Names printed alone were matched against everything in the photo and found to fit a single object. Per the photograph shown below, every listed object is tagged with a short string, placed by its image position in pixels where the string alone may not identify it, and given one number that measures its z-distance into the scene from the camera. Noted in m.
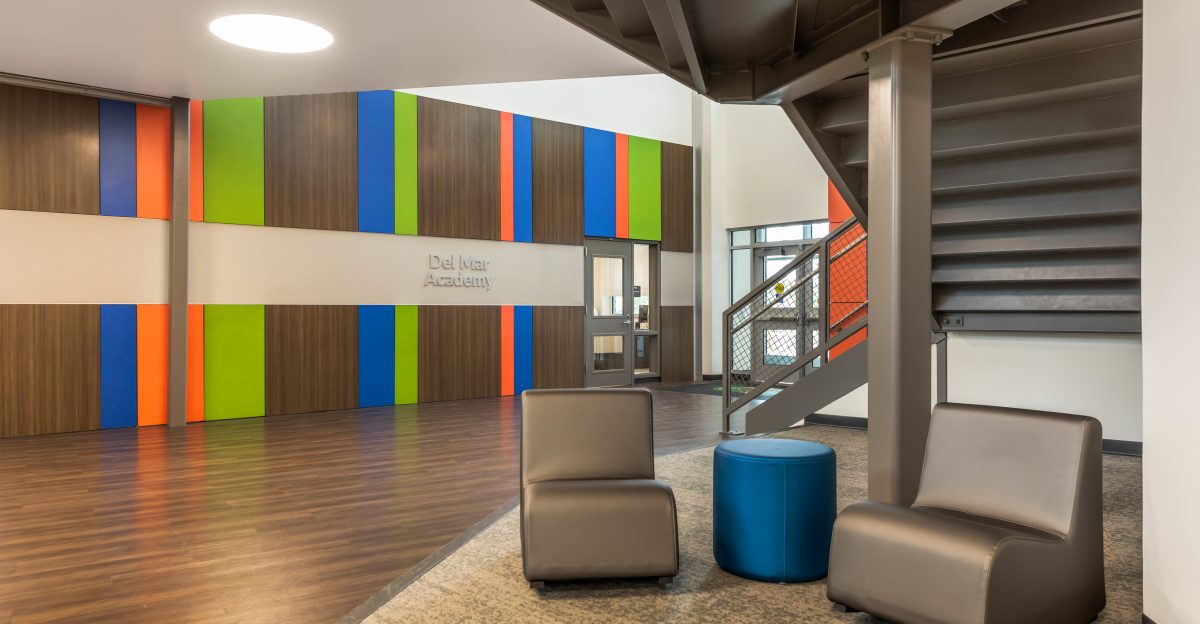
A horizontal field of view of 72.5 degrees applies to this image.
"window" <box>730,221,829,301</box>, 11.80
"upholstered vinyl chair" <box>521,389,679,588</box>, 3.41
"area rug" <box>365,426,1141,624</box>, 3.18
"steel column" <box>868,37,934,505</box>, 3.88
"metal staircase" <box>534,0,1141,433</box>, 4.08
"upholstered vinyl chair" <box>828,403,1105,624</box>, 2.73
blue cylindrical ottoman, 3.57
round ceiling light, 5.86
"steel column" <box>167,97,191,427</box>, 8.11
